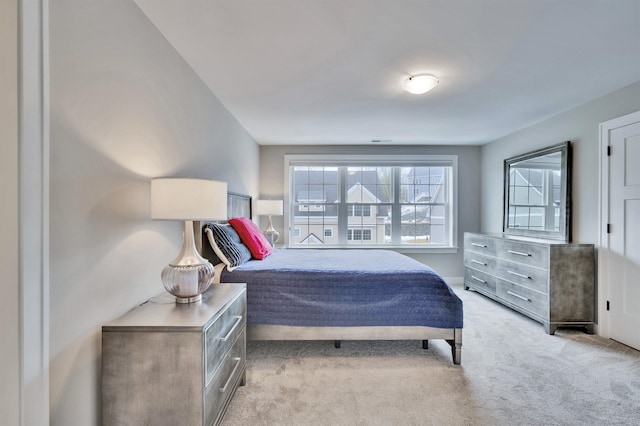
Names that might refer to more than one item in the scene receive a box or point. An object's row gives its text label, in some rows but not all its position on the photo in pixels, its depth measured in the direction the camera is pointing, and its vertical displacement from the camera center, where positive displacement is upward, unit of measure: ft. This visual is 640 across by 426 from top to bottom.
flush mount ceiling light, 7.82 +3.49
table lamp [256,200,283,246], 13.81 +0.19
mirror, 10.93 +0.82
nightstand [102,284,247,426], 4.30 -2.31
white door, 8.59 -0.60
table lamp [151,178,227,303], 5.02 +0.00
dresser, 9.86 -2.36
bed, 7.79 -2.42
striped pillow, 8.22 -0.94
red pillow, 9.63 -0.81
